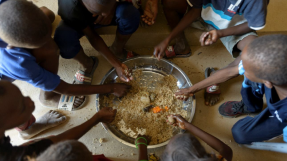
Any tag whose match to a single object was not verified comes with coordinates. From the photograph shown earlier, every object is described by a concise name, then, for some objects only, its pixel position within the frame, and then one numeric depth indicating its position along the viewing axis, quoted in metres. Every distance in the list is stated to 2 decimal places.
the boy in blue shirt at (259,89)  0.86
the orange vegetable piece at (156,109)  1.55
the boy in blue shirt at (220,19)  1.21
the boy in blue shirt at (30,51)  0.88
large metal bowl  1.47
